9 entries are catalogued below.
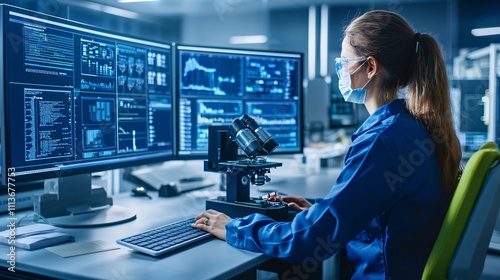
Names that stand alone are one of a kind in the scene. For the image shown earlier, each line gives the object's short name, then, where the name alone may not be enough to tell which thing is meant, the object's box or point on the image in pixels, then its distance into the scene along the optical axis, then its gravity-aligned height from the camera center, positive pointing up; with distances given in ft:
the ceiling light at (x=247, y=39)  26.73 +5.02
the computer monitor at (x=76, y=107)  3.85 +0.17
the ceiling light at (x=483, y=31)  20.80 +4.32
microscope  4.17 -0.47
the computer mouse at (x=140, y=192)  5.85 -0.86
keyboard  3.39 -0.90
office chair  3.18 -0.70
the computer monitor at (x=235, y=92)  5.85 +0.43
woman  3.28 -0.39
